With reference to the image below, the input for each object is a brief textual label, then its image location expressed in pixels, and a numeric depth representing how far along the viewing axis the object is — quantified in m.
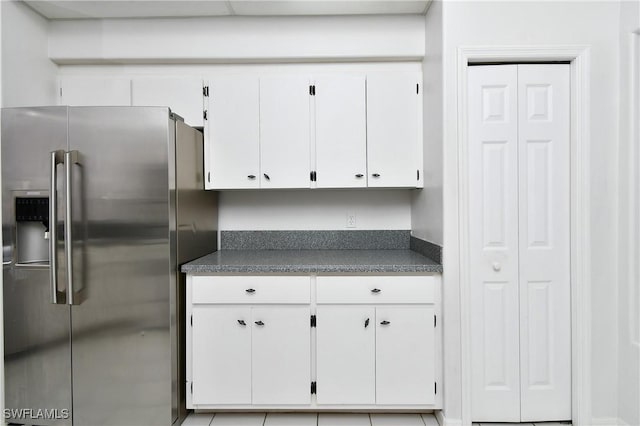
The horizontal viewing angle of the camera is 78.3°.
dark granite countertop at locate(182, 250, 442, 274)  2.15
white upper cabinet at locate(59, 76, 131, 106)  2.60
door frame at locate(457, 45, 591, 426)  2.10
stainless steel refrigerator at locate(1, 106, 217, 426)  2.01
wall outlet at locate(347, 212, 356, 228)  2.88
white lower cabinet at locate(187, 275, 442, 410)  2.16
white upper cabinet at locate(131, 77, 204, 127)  2.59
